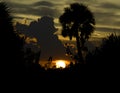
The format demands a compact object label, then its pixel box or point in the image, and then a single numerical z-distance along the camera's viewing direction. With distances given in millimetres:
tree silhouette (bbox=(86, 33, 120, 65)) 25375
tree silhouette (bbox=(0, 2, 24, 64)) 22672
